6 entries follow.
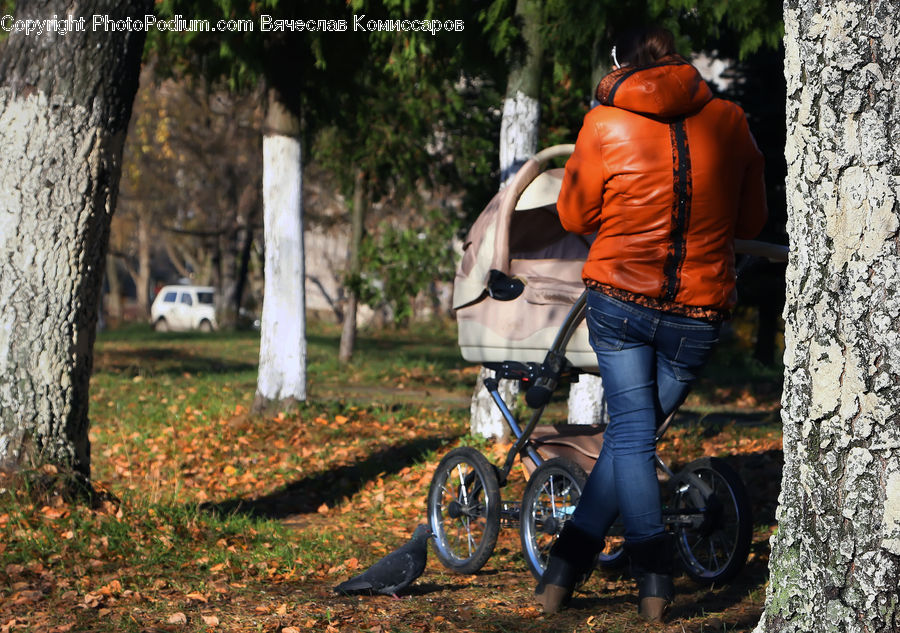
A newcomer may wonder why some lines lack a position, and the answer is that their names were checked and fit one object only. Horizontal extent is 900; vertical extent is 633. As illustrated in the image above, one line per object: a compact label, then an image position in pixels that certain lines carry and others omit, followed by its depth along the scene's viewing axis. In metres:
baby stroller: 9.05
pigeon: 8.84
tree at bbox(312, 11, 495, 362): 29.08
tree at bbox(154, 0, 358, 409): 20.22
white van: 82.75
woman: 7.50
